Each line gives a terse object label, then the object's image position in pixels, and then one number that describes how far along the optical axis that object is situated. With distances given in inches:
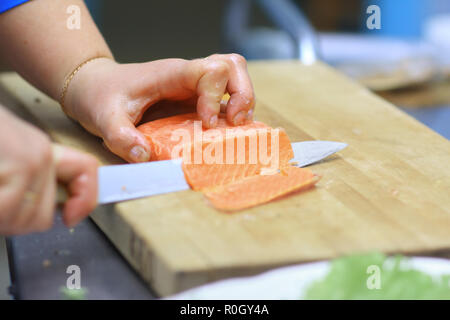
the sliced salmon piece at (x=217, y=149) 28.8
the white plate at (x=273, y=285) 25.7
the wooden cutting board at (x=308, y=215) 26.4
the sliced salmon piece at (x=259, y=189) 28.0
